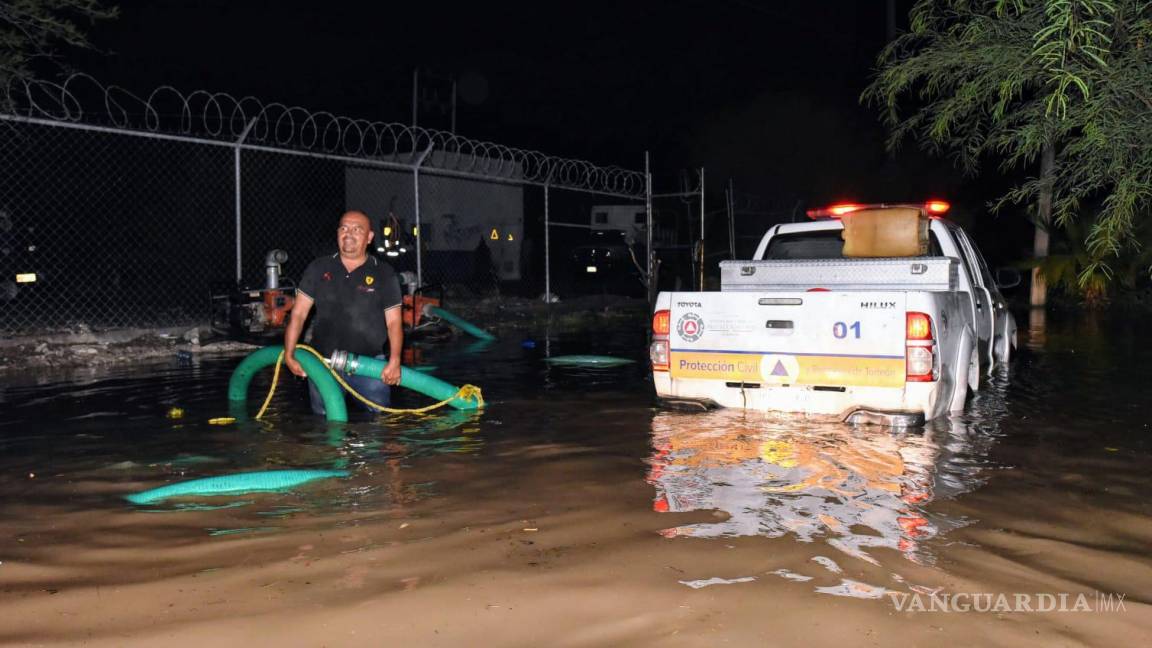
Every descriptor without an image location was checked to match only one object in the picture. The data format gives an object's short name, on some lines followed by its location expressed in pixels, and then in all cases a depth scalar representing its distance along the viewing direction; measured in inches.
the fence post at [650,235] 622.5
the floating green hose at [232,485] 201.3
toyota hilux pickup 258.7
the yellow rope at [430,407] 279.7
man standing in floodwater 269.6
